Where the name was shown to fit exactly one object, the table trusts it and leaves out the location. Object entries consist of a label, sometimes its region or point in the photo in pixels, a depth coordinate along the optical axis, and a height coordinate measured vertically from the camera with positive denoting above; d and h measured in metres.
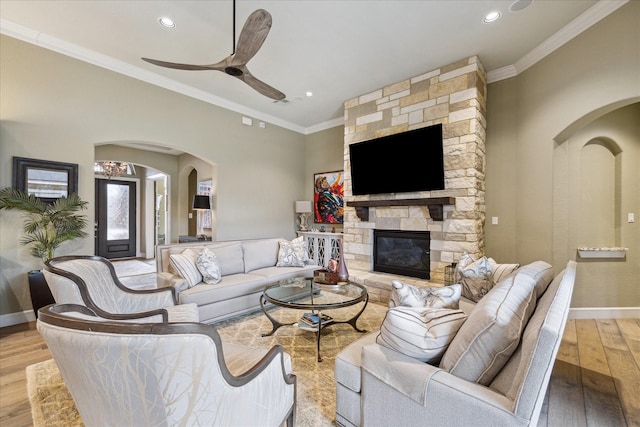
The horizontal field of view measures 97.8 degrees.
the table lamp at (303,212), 5.94 +0.09
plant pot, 2.95 -0.77
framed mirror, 3.07 +0.46
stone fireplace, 3.59 +0.85
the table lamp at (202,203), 5.85 +0.29
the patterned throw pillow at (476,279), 2.60 -0.61
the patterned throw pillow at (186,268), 3.15 -0.58
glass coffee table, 2.47 -0.78
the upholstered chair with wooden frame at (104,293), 1.82 -0.56
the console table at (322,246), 5.37 -0.58
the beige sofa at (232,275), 3.07 -0.78
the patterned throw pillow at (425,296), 1.74 -0.52
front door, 7.42 -0.03
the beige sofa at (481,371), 0.98 -0.67
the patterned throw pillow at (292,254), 4.24 -0.59
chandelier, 7.13 +1.27
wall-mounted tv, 3.82 +0.79
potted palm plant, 2.95 -0.08
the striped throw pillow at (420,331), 1.31 -0.55
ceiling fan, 1.95 +1.32
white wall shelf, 3.42 -0.46
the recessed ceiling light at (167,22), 2.86 +2.03
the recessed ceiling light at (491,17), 2.80 +2.03
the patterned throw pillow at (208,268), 3.26 -0.61
